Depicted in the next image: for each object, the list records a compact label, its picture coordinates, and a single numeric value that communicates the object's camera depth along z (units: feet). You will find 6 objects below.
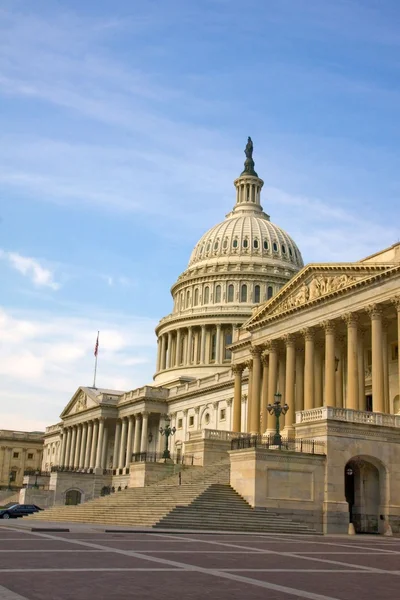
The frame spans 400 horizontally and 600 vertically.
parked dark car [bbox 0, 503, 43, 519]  213.87
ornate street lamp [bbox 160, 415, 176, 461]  225.76
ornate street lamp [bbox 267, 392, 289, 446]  163.02
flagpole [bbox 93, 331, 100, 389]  431.18
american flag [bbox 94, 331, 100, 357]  431.64
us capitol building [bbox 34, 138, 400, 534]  157.38
